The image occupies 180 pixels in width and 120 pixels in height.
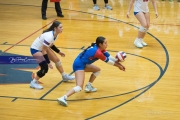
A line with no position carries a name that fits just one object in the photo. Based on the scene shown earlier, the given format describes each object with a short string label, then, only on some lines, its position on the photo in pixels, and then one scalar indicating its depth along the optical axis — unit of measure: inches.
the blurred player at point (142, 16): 644.8
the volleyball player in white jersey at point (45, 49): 478.2
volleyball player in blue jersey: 450.3
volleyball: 462.8
